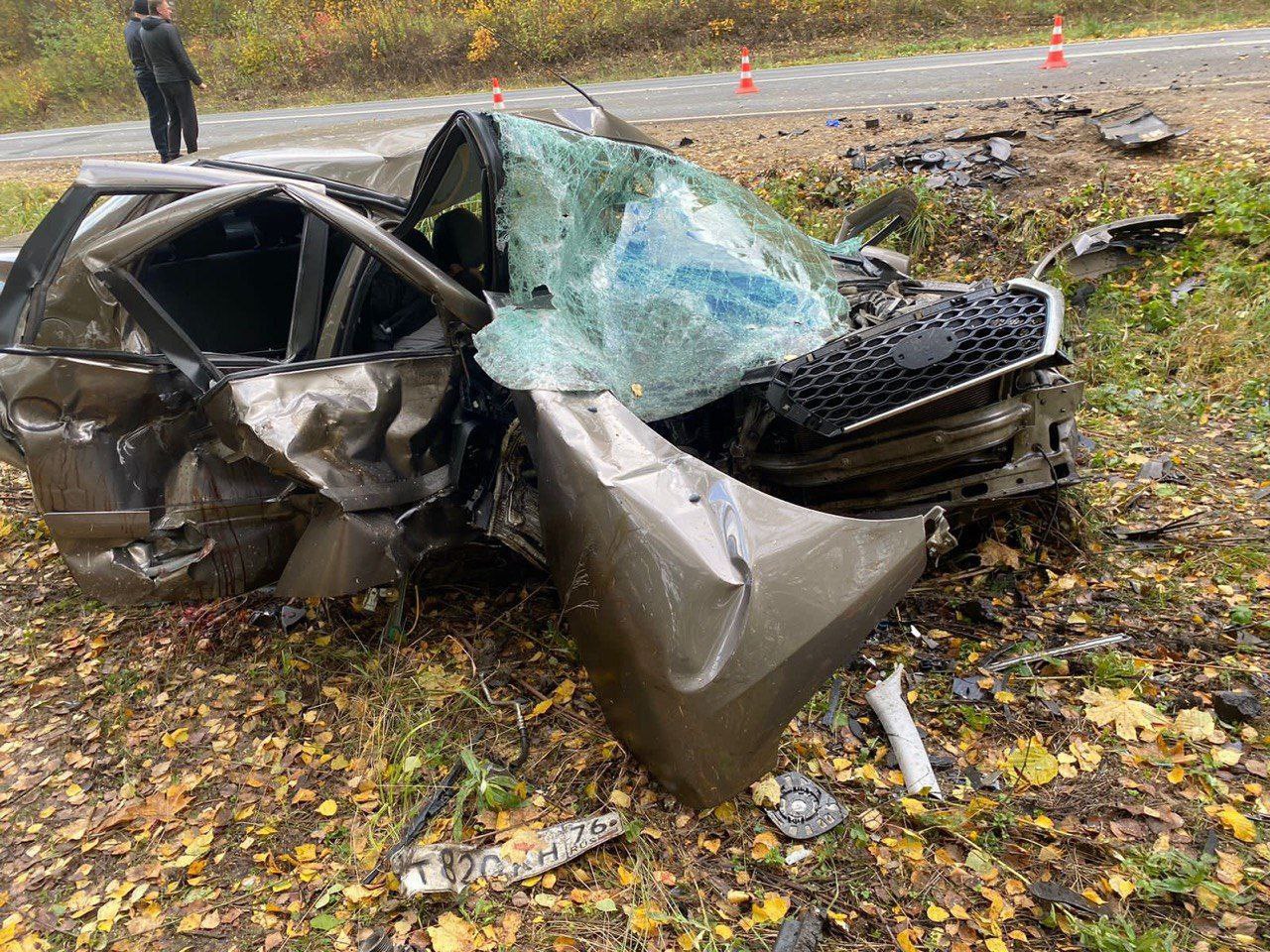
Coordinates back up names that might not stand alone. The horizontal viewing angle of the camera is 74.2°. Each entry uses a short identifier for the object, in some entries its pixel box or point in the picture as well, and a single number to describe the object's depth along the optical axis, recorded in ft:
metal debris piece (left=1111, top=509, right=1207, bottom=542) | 11.07
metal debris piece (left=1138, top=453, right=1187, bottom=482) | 12.35
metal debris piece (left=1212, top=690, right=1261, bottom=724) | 8.17
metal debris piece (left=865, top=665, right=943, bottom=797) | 7.99
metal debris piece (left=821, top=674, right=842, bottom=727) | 8.80
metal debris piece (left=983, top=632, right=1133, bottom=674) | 9.24
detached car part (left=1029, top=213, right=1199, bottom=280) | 15.75
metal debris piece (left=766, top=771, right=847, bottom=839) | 7.60
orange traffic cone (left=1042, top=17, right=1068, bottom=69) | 28.32
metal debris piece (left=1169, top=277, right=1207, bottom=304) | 16.28
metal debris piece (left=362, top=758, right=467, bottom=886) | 7.64
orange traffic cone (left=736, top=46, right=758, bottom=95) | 33.32
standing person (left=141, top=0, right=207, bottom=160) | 26.40
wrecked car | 7.53
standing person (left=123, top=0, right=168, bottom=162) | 26.58
